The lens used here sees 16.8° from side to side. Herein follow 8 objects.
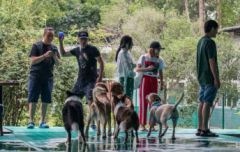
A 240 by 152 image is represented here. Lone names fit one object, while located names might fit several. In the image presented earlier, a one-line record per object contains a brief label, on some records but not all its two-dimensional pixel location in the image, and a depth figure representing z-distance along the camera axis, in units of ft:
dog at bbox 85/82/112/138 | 43.91
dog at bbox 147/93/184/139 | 44.13
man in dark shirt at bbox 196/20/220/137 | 46.22
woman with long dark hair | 48.37
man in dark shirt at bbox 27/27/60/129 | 50.04
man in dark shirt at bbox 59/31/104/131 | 46.66
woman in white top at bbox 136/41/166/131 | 49.99
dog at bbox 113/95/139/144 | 39.90
